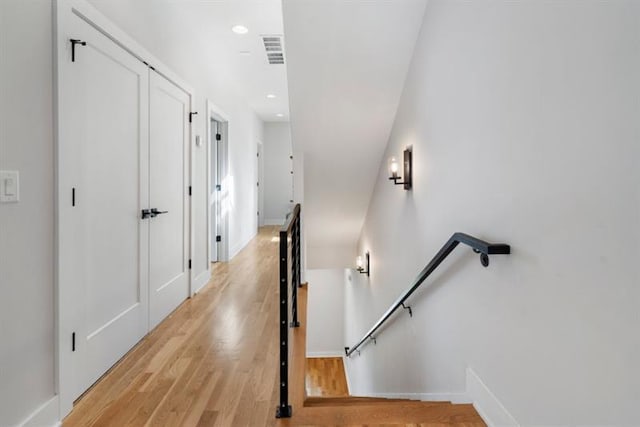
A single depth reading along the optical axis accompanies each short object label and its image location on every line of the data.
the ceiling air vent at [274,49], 4.19
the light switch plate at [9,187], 1.55
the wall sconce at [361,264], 5.30
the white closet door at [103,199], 2.02
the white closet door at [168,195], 3.06
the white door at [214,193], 5.64
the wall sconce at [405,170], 2.95
